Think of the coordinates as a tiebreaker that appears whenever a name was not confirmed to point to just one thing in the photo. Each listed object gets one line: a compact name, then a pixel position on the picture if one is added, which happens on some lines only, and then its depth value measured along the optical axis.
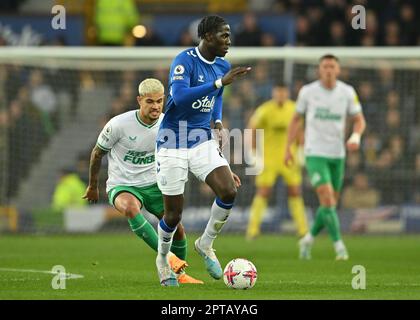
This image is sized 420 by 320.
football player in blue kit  9.94
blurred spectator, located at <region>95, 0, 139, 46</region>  22.23
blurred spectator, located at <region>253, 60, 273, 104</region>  20.84
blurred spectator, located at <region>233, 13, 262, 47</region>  21.08
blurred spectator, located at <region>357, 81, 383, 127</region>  20.70
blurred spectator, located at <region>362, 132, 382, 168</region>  20.58
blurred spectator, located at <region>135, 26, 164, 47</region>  21.52
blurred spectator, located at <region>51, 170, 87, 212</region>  20.38
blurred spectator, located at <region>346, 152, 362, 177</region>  20.63
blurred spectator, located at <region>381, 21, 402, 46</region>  21.25
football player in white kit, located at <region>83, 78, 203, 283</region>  10.78
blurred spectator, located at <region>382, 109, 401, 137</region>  20.44
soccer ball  9.64
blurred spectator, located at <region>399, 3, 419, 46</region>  21.47
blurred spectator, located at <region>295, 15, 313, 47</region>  21.77
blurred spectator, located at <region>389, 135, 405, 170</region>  20.25
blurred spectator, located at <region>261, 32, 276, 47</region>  21.28
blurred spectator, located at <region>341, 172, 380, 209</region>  19.97
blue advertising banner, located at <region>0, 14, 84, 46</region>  21.88
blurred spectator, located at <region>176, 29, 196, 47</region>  21.34
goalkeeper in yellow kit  18.00
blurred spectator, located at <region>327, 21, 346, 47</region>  21.25
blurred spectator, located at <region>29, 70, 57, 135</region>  20.67
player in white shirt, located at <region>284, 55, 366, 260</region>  14.45
